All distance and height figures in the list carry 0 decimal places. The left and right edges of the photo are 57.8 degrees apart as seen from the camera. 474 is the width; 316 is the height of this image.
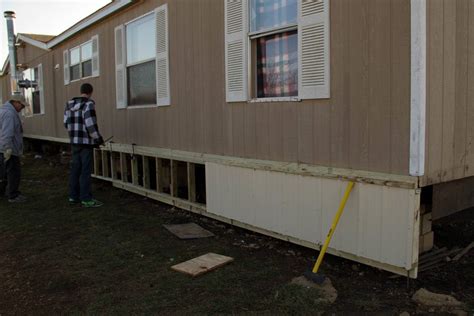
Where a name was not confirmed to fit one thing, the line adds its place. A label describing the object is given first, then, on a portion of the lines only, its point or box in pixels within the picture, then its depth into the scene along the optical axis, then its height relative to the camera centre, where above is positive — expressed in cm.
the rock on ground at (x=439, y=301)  295 -128
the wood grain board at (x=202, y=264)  372 -128
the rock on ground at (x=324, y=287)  312 -127
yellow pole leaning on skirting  346 -75
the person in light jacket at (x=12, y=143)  660 -28
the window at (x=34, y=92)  1218 +99
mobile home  319 +0
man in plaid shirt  618 -18
